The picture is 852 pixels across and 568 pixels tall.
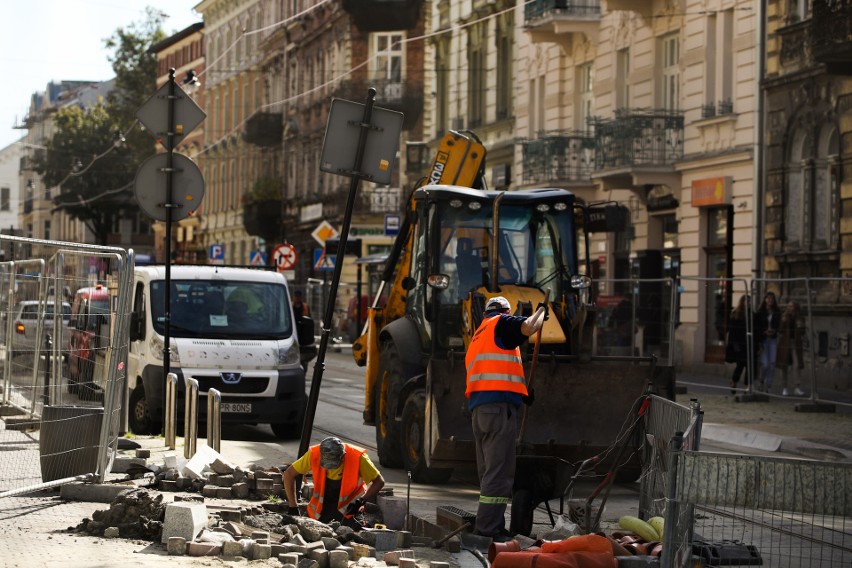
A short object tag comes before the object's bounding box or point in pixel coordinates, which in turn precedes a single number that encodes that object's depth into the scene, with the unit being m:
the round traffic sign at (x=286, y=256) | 40.88
